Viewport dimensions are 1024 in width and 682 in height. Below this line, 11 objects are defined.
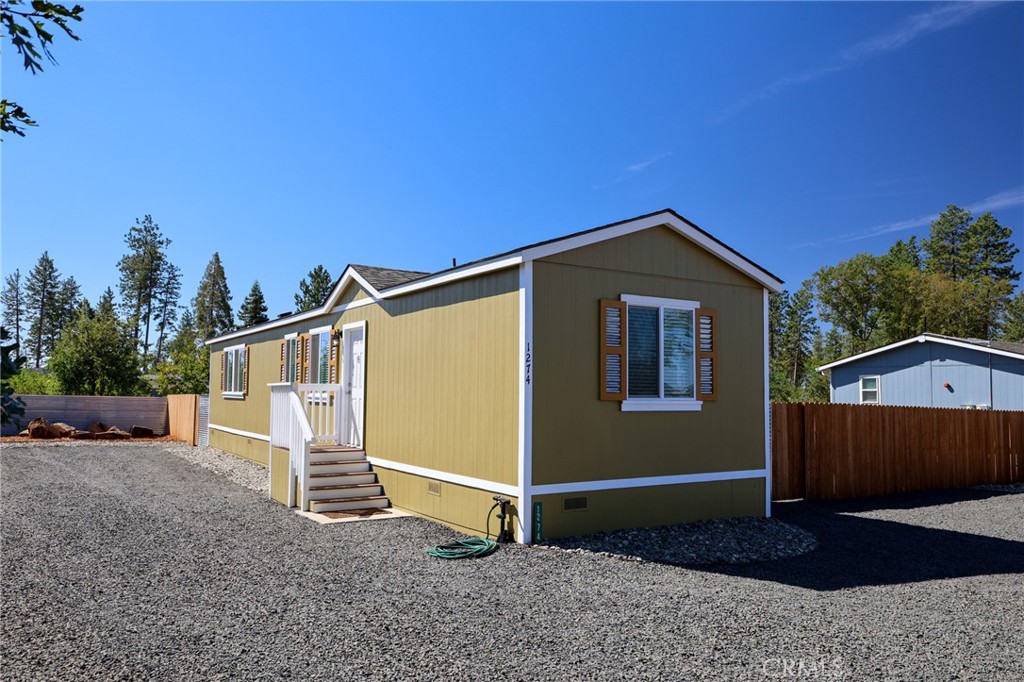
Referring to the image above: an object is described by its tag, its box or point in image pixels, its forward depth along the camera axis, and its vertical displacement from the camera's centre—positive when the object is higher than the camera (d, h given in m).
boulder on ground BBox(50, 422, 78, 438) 22.28 -1.70
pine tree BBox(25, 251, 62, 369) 52.22 +5.91
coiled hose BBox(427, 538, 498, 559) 6.82 -1.72
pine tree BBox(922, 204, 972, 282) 40.94 +8.44
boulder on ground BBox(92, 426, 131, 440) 22.44 -1.87
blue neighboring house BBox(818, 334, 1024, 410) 17.47 +0.25
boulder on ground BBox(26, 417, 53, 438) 22.00 -1.66
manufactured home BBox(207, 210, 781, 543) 7.52 -0.14
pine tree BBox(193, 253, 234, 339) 49.62 +5.62
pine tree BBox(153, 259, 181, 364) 48.34 +5.73
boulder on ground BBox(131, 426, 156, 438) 23.72 -1.86
